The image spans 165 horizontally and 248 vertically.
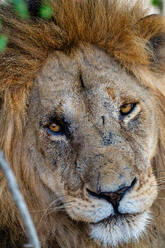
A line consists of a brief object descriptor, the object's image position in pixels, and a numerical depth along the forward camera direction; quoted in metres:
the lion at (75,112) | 7.45
